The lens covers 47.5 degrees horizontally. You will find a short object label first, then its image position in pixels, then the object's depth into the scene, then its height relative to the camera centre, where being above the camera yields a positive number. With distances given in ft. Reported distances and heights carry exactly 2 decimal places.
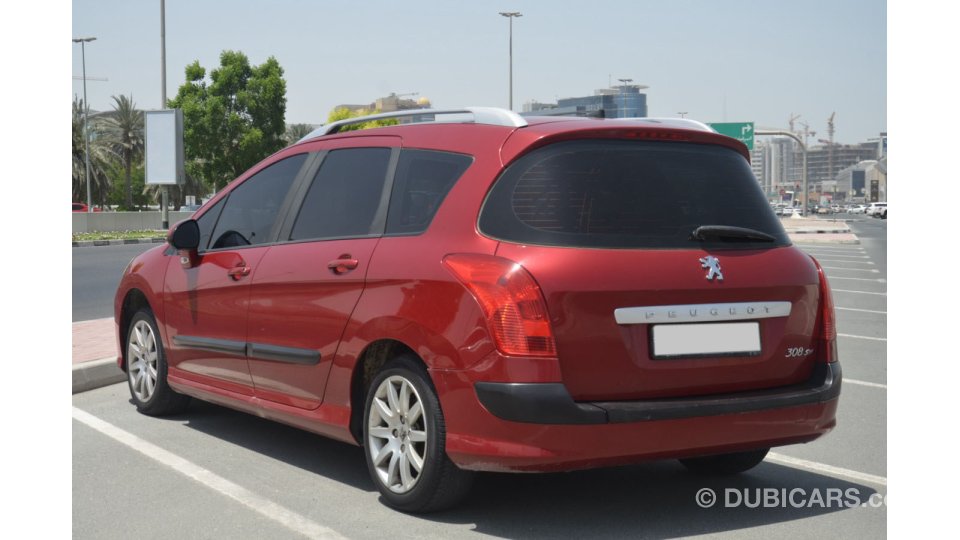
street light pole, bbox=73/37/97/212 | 213.25 +18.21
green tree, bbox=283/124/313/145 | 321.32 +25.12
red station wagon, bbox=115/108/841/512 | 13.48 -1.25
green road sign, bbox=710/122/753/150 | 163.73 +12.90
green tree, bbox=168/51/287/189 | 199.11 +18.30
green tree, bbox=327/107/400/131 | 250.78 +23.71
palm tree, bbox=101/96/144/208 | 241.76 +19.05
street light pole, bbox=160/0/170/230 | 141.79 +18.78
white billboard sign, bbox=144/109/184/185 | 147.43 +9.32
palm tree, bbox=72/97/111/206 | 227.61 +10.84
